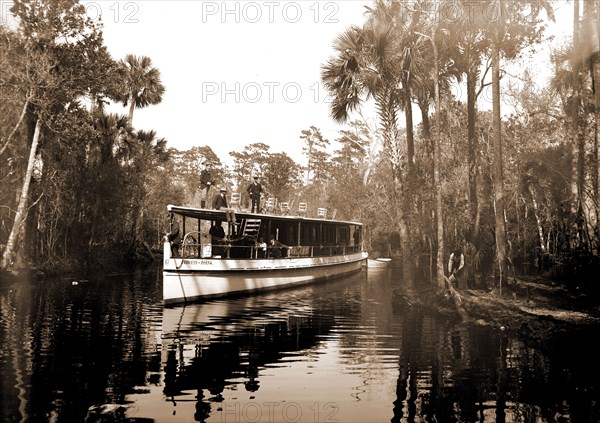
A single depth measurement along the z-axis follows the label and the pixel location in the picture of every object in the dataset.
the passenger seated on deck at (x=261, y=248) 20.45
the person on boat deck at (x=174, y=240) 16.88
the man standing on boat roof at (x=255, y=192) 21.39
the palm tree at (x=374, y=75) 19.12
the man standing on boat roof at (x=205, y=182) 17.53
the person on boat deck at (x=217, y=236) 19.39
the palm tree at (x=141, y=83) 34.34
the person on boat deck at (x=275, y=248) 21.37
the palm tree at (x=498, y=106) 14.09
